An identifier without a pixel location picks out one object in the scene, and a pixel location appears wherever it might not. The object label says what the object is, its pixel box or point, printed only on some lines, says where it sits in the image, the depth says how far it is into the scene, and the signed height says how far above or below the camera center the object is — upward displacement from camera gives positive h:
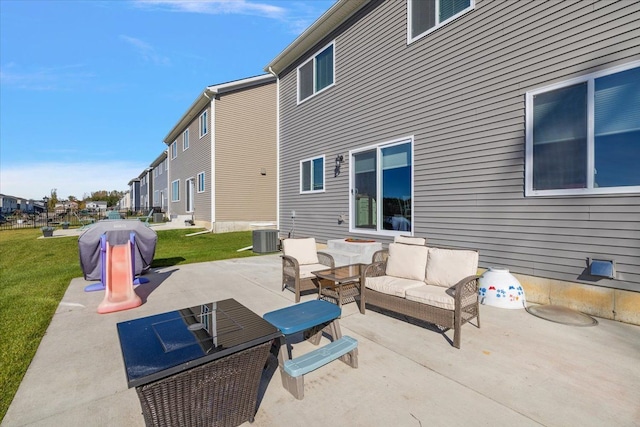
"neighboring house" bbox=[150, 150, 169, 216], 26.47 +2.65
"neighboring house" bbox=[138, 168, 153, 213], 35.75 +2.70
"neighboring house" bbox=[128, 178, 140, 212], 44.53 +2.57
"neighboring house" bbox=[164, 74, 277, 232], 14.91 +2.90
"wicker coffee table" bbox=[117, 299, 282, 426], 1.60 -0.92
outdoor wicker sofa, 3.28 -1.03
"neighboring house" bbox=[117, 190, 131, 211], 52.28 +1.33
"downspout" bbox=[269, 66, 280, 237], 11.23 +2.50
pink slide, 4.51 -1.14
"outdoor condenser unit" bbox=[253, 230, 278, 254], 9.86 -1.14
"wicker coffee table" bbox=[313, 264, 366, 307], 4.25 -1.19
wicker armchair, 4.87 -1.02
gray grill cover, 5.60 -0.61
